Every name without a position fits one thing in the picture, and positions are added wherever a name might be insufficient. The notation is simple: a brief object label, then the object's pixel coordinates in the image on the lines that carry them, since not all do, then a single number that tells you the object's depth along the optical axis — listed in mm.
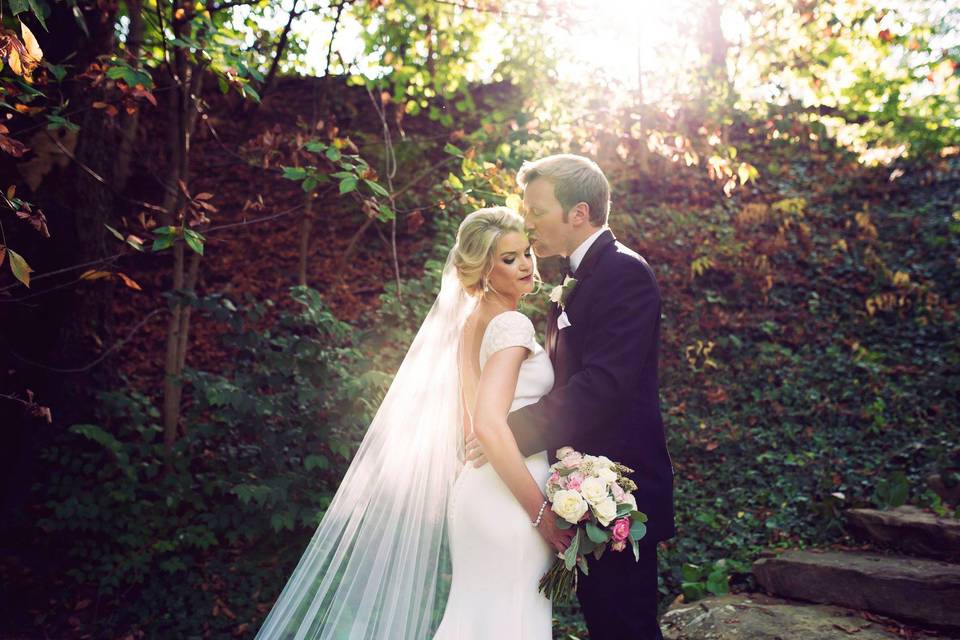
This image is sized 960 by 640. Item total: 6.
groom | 2705
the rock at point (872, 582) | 4027
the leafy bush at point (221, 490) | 4883
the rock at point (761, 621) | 3995
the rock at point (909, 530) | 4480
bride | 2746
